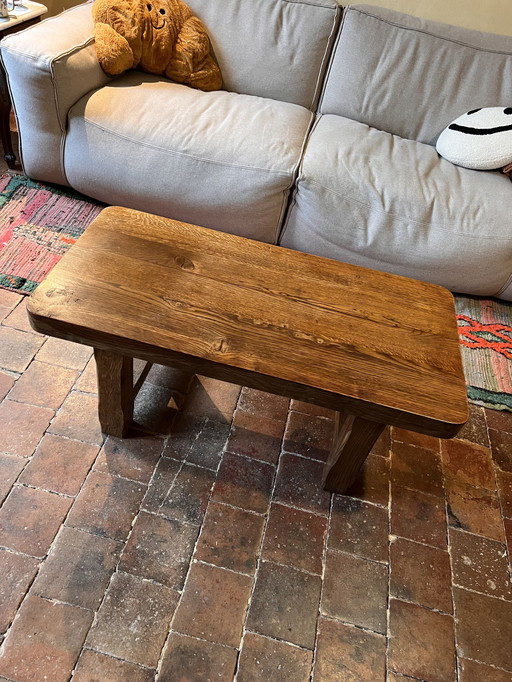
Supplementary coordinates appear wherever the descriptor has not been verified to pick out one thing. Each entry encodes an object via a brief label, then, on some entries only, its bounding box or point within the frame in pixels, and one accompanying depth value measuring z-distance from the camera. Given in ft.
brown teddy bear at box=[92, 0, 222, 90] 7.09
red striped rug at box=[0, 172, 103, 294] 6.55
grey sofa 6.72
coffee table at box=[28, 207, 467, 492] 3.72
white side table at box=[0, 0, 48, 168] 7.18
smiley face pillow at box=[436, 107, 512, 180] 7.11
